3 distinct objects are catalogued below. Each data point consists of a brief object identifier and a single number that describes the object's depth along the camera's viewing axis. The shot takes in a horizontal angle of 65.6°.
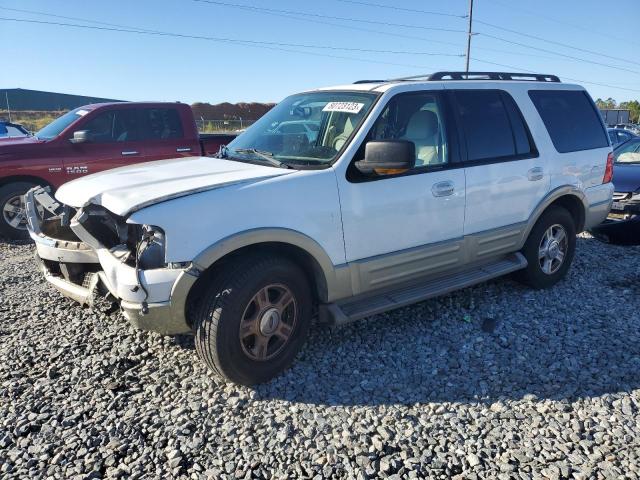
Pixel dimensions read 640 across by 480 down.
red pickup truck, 7.14
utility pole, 34.91
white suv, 2.99
